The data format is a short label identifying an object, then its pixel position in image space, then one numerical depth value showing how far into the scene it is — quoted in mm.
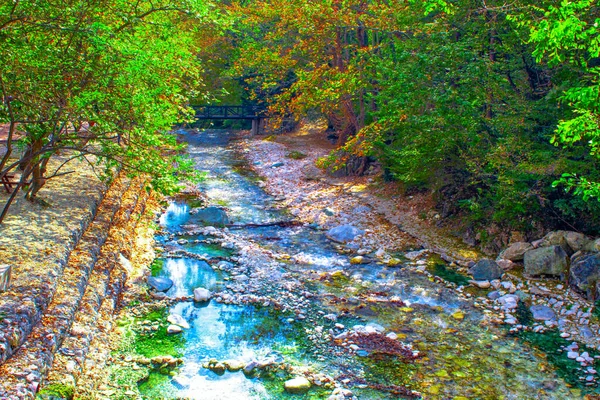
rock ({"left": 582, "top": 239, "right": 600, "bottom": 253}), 10070
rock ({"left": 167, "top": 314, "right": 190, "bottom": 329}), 8969
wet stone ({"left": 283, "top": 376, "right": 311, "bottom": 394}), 7192
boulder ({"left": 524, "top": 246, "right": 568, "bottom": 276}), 10453
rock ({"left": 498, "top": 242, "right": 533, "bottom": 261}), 11273
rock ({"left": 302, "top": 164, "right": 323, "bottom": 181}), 20641
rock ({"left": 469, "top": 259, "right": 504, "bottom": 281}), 10922
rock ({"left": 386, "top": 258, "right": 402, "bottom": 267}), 11977
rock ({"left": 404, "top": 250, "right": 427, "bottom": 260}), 12430
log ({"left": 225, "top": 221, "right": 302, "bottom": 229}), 14720
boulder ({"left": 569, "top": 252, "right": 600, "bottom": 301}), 9602
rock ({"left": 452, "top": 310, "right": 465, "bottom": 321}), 9391
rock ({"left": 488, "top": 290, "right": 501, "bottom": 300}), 10156
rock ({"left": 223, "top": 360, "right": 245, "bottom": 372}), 7703
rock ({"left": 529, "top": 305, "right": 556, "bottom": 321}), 9258
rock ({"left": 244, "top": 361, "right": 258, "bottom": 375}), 7609
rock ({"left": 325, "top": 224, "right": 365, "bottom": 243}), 13672
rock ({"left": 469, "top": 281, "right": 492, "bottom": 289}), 10672
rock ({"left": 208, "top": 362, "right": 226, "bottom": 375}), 7632
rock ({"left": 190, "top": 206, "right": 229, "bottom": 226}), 14898
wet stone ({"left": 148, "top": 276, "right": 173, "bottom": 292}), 10281
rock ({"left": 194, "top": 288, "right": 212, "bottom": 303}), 9953
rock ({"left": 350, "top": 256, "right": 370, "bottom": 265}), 12109
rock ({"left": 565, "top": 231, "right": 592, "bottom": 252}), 10555
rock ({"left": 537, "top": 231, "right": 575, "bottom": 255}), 10772
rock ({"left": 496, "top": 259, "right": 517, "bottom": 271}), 11148
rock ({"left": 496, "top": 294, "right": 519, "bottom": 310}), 9695
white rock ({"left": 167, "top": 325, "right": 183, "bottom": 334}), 8674
